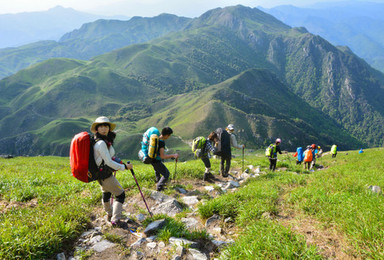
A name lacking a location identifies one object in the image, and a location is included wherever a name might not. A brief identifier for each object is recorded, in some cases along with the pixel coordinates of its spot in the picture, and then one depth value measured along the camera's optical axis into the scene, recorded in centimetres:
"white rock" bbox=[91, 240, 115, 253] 466
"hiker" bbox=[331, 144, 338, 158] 3136
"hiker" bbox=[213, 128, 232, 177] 1116
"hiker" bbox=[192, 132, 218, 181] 1066
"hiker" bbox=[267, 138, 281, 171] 1366
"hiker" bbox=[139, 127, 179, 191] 805
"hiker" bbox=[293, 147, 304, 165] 1866
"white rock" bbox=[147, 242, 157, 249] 476
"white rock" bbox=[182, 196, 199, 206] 749
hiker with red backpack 533
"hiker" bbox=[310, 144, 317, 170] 1766
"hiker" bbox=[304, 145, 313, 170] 1708
